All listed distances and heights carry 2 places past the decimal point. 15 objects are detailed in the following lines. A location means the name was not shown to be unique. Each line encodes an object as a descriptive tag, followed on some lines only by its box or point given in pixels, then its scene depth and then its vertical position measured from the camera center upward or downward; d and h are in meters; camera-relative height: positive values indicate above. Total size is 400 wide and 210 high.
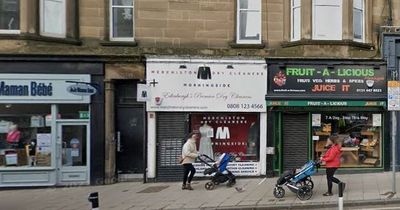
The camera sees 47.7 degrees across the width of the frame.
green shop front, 14.80 -0.43
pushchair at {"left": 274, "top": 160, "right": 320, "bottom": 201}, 10.98 -2.10
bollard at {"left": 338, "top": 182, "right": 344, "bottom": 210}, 8.59 -1.91
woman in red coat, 11.41 -1.59
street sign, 11.46 -0.02
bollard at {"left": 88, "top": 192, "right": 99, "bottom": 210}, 6.74 -1.54
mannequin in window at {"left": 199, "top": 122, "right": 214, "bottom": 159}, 14.98 -1.36
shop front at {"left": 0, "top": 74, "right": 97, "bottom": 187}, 13.96 -0.93
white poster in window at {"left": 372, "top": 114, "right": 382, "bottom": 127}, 15.19 -0.77
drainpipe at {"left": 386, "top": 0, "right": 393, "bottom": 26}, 15.42 +2.82
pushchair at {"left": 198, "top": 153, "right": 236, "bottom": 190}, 12.94 -2.21
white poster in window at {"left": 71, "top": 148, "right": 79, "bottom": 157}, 14.43 -1.77
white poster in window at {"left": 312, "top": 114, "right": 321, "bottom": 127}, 15.02 -0.76
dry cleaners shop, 14.54 -0.29
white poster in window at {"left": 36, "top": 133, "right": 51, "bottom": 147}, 14.19 -1.33
